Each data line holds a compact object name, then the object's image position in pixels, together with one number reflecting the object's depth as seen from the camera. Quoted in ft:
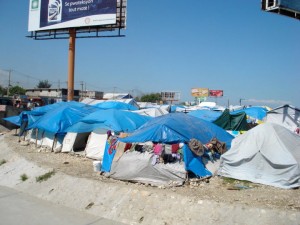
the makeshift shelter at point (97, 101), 105.76
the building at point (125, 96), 153.83
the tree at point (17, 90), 330.34
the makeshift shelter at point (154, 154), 38.40
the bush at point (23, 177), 46.09
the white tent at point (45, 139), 64.64
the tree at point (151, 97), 304.71
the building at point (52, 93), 234.15
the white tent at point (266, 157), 36.65
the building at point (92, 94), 255.39
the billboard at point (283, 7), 42.88
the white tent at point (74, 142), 61.93
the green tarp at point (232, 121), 73.87
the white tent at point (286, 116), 71.46
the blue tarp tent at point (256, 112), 96.02
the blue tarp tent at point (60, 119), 63.69
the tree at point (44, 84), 354.13
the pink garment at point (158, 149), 39.37
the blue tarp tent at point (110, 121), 56.77
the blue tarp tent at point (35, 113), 75.27
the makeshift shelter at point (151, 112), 73.36
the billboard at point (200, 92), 270.26
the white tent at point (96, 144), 56.70
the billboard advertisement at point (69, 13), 95.61
